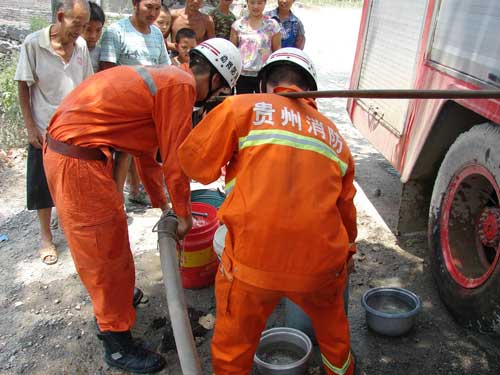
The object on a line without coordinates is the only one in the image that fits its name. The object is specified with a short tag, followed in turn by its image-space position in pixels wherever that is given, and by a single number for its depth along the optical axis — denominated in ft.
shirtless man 16.57
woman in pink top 16.34
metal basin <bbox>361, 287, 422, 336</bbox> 9.56
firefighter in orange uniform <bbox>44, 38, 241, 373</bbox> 7.54
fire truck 8.75
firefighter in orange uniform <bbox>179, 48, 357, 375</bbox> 6.19
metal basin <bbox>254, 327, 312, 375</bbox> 9.02
